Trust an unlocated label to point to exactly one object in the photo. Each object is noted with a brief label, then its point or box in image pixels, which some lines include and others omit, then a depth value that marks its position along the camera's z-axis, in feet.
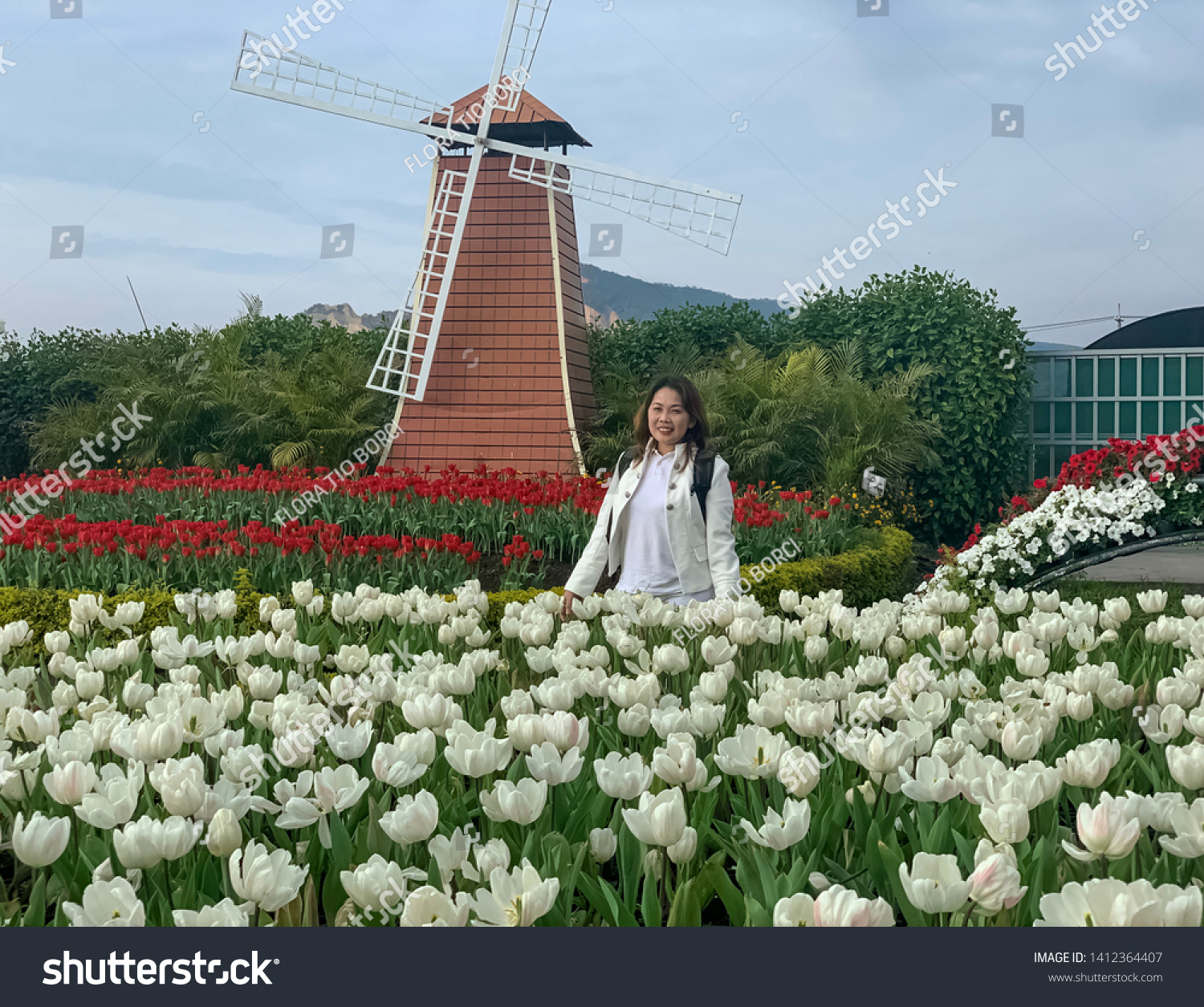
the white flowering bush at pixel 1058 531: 25.85
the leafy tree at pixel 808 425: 44.80
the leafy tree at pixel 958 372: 52.34
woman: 14.11
